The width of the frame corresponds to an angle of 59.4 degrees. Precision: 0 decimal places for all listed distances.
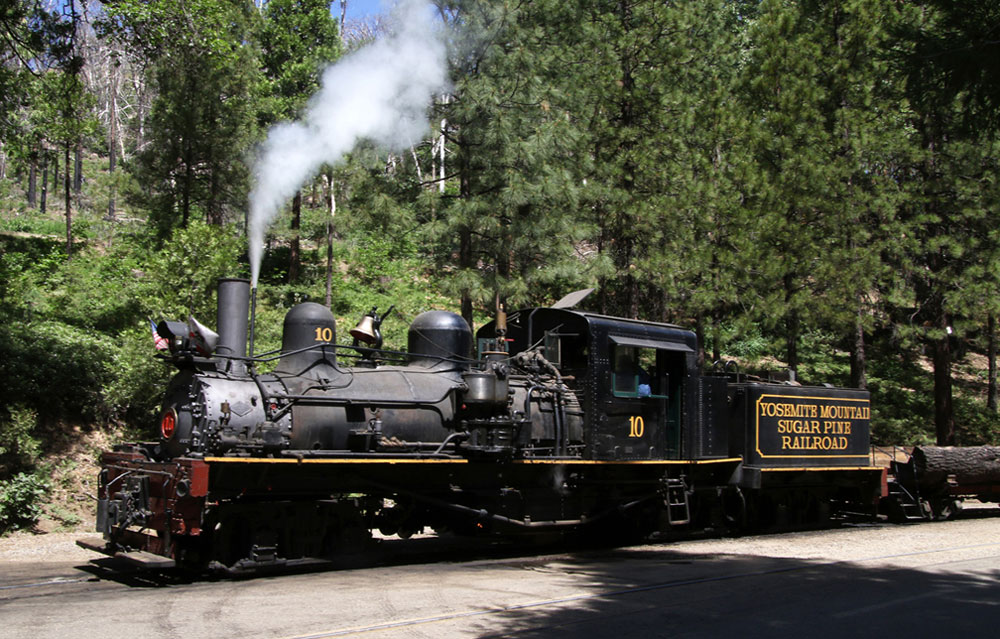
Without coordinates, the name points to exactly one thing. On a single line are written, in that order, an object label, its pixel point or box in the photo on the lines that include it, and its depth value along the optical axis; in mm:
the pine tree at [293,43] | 26297
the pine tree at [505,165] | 17219
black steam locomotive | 8977
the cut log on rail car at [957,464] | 16062
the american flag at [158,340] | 9819
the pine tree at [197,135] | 21266
